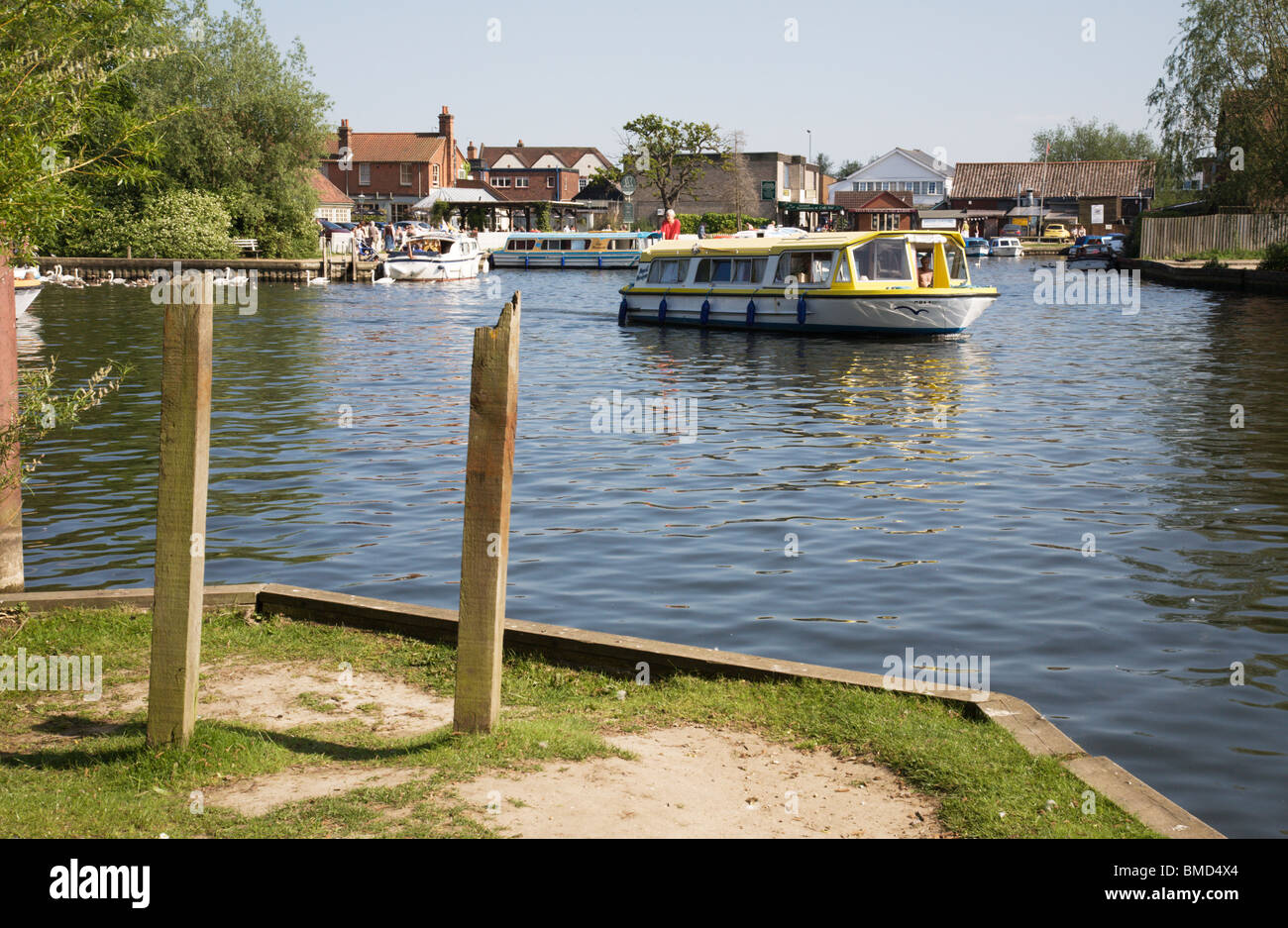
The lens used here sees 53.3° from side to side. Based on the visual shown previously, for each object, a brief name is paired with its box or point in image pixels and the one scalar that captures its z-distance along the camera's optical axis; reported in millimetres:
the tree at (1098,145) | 155000
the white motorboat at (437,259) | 60594
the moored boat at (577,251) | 81125
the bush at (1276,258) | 46312
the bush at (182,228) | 56594
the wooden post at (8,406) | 8719
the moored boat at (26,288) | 34500
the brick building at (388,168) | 105750
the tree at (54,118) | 7062
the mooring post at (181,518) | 5891
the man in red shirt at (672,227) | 41853
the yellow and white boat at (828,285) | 32000
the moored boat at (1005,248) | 93375
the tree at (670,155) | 104125
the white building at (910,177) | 129125
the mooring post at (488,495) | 5969
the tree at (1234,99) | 47375
